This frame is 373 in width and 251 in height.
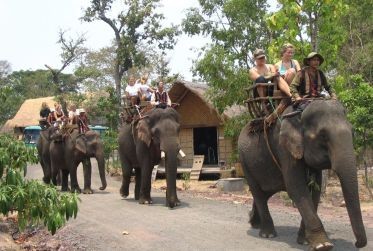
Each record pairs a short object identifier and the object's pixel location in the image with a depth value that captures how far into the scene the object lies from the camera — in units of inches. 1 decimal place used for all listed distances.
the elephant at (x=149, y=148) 475.8
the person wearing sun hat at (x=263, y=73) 330.3
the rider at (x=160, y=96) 518.6
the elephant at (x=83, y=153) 625.6
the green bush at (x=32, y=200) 201.0
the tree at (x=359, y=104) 594.2
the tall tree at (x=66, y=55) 1289.4
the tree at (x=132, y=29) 1050.1
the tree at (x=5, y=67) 2560.5
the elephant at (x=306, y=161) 259.8
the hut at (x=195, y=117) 896.9
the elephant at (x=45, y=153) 766.5
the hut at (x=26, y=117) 1888.5
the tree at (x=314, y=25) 528.1
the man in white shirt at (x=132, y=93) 570.3
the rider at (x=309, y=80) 306.3
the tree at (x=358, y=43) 915.4
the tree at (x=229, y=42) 705.6
